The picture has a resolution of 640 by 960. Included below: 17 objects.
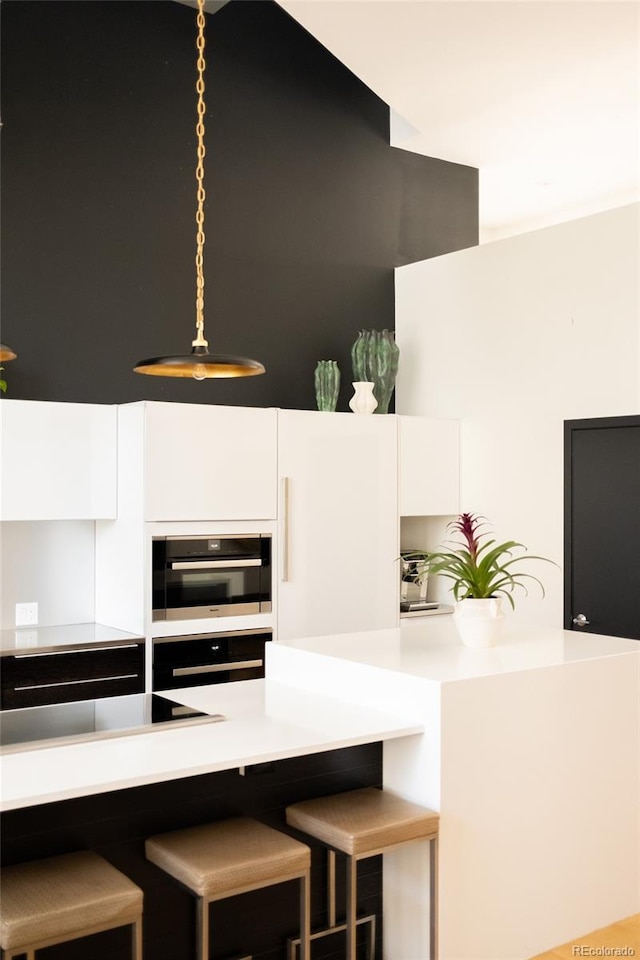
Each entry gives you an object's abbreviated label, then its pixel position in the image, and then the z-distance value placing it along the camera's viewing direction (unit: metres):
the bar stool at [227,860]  2.35
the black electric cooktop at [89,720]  2.52
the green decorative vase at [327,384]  5.38
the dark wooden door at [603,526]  4.57
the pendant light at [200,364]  3.01
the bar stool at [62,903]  2.09
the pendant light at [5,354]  2.09
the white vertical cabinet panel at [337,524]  4.86
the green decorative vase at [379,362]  5.51
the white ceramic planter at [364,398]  5.37
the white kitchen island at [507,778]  2.83
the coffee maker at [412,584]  5.47
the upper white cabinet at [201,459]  4.36
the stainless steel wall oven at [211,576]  4.42
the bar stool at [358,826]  2.59
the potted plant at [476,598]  3.30
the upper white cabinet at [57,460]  4.19
